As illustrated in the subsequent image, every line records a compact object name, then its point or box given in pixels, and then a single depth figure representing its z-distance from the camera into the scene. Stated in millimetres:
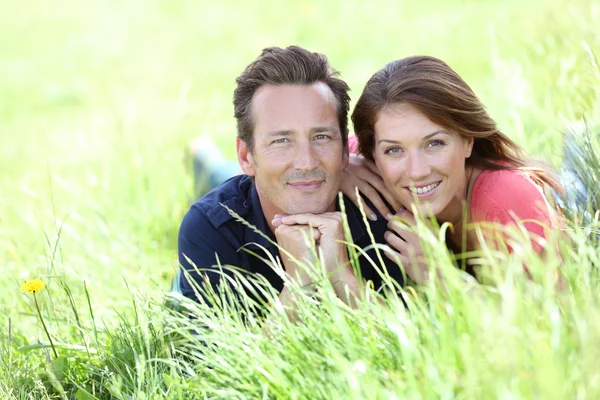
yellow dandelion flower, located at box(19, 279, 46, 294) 5050
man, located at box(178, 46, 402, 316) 6137
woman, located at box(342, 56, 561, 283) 5855
